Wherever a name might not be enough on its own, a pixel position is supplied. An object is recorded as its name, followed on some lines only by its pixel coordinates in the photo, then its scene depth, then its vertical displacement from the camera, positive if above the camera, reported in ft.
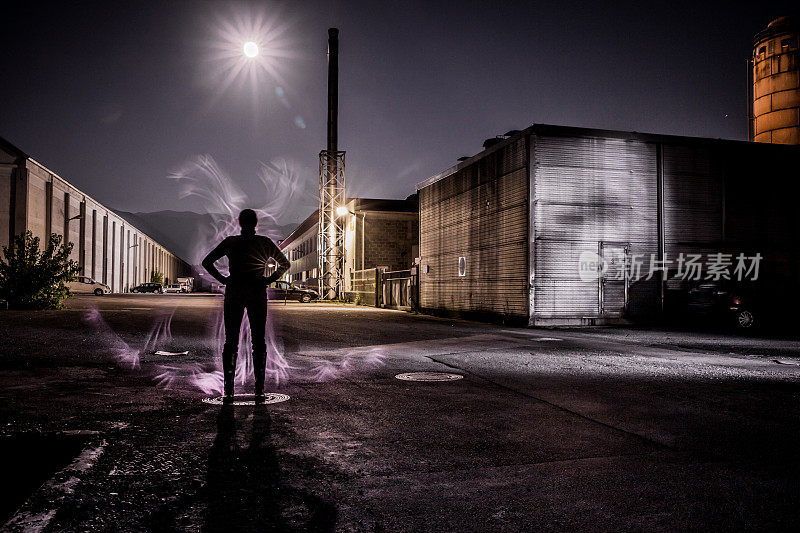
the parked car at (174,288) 272.76 -4.49
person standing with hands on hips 18.85 -0.17
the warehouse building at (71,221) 137.39 +17.74
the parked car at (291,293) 142.01 -3.56
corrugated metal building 58.59 +7.15
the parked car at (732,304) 52.75 -2.33
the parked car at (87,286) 155.53 -2.10
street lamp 140.15 +17.19
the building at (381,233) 147.95 +12.43
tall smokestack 149.38 +50.98
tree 75.46 +0.34
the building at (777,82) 98.17 +35.27
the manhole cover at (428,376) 24.03 -4.21
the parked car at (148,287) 234.58 -3.43
